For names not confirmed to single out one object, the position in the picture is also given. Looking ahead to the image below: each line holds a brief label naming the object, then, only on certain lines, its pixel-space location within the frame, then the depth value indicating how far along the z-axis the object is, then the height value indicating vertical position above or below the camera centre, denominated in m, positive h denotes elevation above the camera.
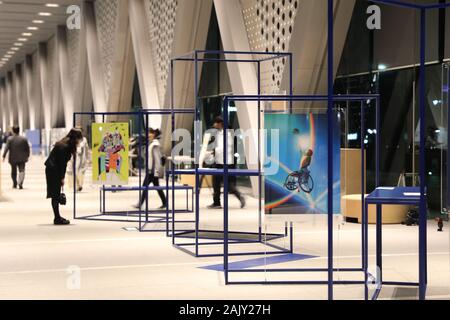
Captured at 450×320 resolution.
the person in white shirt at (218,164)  14.60 -0.56
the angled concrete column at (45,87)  45.03 +2.81
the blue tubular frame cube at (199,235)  9.51 -1.37
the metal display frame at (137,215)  12.61 -1.42
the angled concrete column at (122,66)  27.70 +2.50
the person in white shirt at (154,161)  14.66 -0.49
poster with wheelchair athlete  7.52 -0.29
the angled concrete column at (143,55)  25.91 +2.58
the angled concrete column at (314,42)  14.42 +1.67
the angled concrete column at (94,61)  32.81 +3.06
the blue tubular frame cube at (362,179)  7.33 -0.46
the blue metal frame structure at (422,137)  5.75 -0.04
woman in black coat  12.43 -0.39
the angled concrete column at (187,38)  21.44 +2.63
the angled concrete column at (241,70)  17.62 +1.42
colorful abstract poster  13.70 -0.37
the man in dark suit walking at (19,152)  20.89 -0.41
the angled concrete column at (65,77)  38.88 +2.90
